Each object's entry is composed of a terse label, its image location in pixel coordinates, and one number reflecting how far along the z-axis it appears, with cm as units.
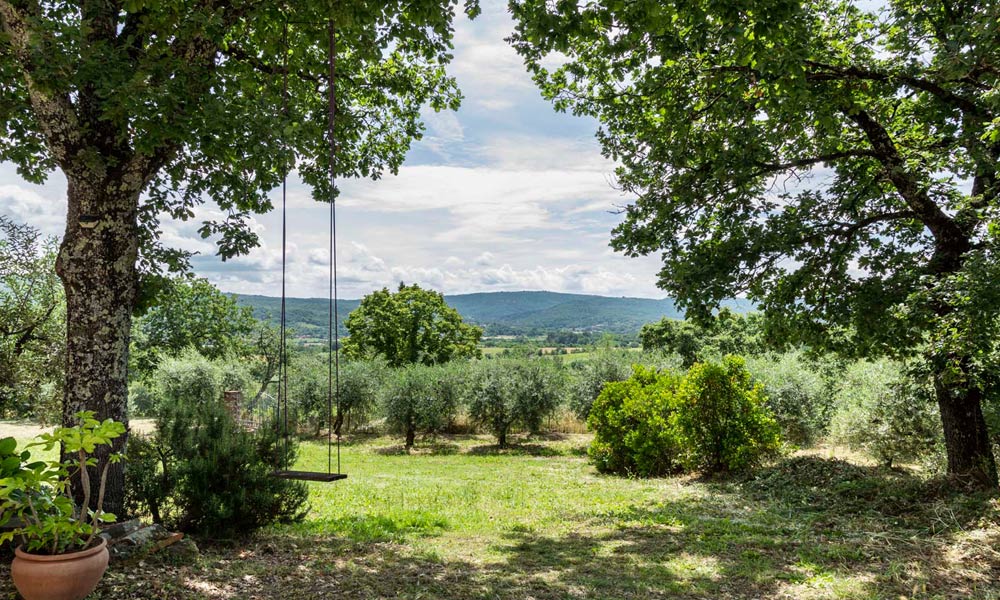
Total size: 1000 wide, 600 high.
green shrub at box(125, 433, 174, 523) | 516
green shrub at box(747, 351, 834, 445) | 1478
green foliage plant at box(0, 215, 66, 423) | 859
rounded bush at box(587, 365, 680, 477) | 1175
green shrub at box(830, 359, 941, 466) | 864
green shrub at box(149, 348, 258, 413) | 2342
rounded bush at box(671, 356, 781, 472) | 1046
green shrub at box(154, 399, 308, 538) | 525
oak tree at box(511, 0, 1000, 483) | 582
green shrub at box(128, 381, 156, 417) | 2577
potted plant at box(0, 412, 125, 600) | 305
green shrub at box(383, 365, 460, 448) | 2211
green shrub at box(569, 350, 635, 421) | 2216
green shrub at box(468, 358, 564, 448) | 2153
